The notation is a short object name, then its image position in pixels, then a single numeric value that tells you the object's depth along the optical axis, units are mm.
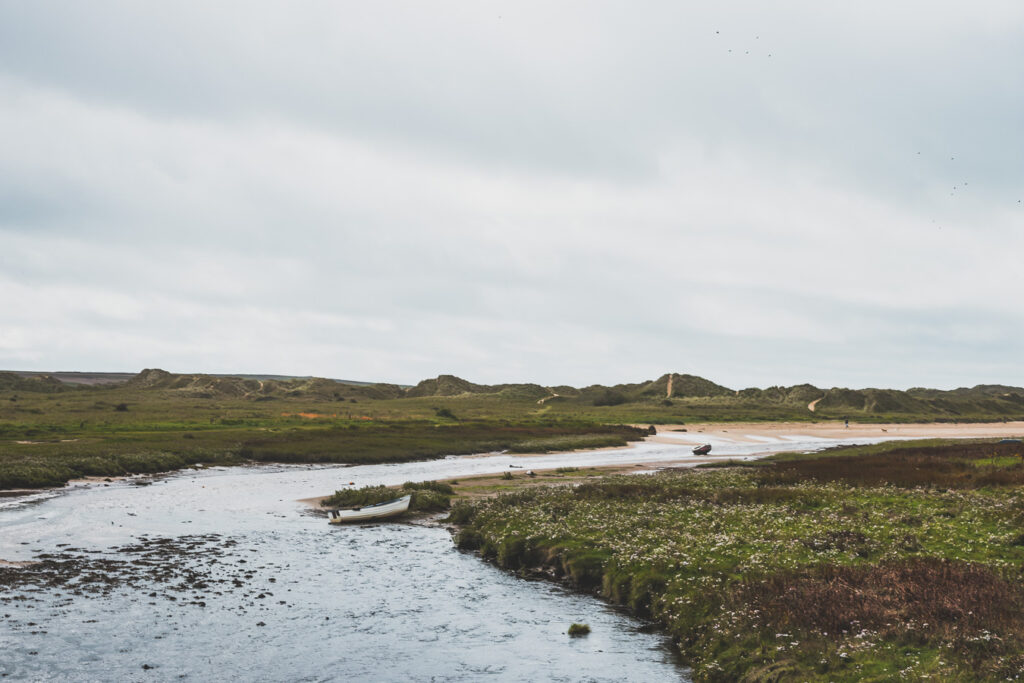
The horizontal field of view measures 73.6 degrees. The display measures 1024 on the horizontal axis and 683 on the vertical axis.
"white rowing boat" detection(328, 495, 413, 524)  44844
